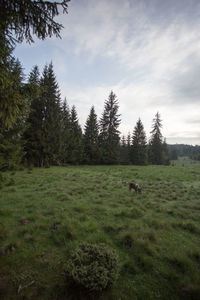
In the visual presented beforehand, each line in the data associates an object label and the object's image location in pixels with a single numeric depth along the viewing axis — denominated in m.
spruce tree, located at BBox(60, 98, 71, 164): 24.48
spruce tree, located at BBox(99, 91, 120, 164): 31.05
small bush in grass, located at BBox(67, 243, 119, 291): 2.04
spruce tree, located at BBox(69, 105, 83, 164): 28.72
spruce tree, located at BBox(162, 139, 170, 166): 49.57
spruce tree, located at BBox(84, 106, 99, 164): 31.20
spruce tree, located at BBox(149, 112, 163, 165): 42.41
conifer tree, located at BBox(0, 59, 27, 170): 3.68
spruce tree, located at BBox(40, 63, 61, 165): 19.41
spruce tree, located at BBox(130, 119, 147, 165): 36.00
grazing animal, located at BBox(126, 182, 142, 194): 8.58
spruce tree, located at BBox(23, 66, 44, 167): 18.59
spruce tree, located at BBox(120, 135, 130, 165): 35.72
